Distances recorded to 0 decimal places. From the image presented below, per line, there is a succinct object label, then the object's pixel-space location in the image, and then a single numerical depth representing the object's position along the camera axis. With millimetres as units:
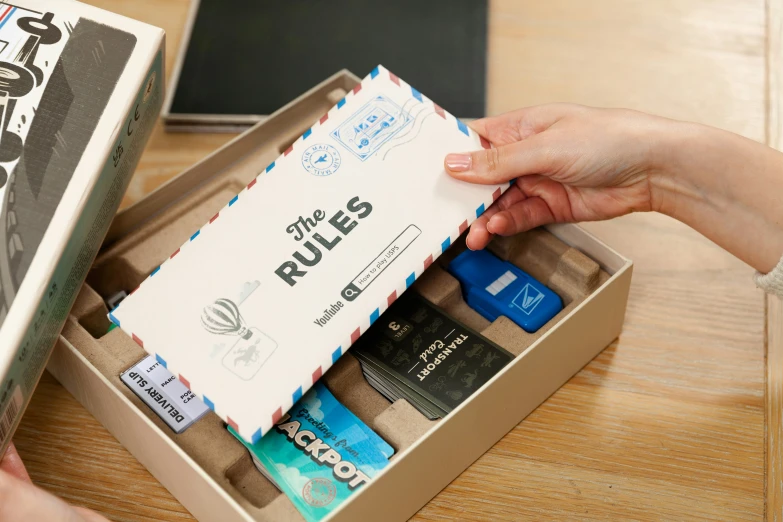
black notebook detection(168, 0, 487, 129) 964
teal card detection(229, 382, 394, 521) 629
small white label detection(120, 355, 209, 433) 680
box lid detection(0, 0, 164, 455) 619
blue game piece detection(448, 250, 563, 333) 733
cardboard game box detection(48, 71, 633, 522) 626
